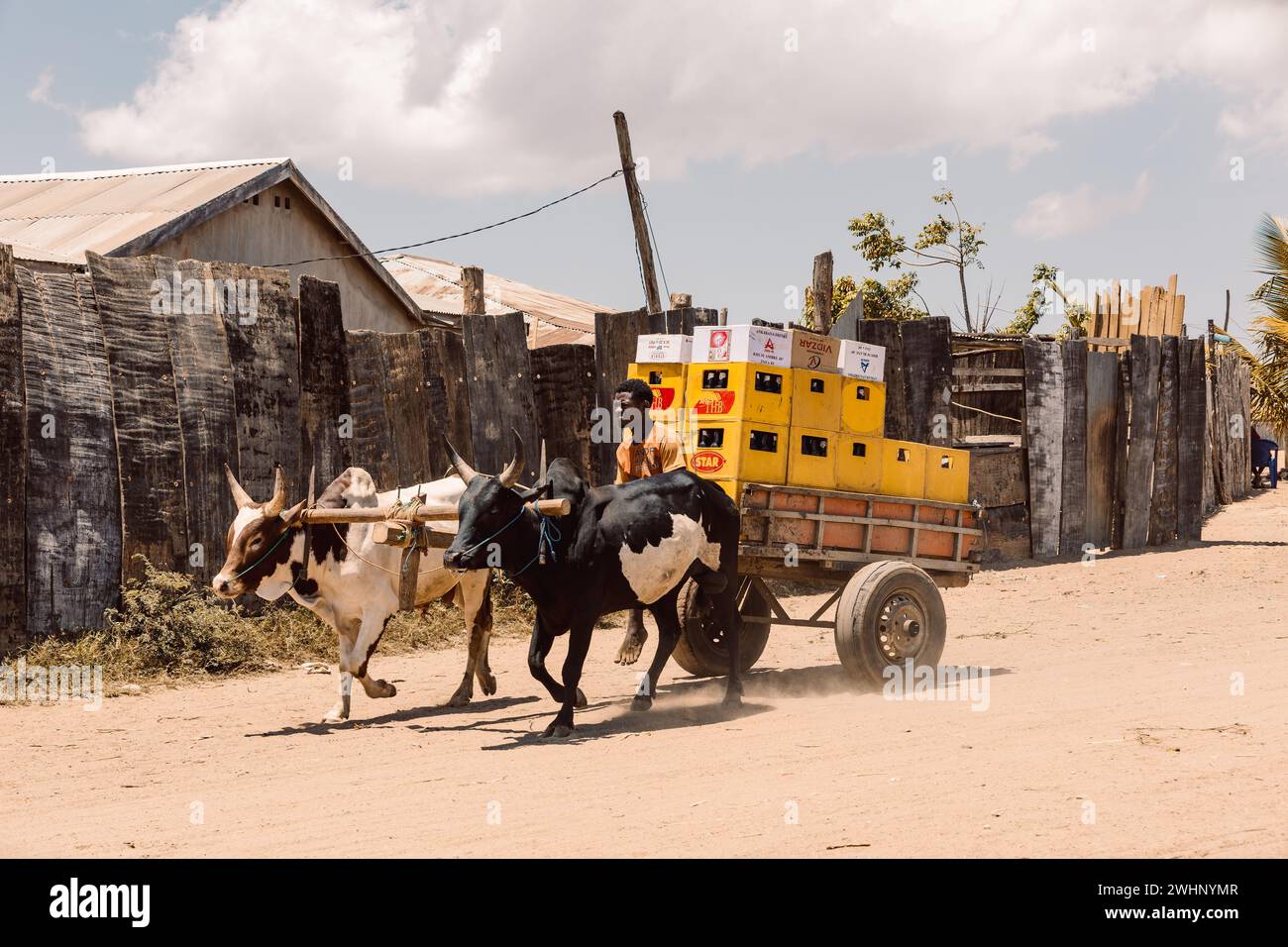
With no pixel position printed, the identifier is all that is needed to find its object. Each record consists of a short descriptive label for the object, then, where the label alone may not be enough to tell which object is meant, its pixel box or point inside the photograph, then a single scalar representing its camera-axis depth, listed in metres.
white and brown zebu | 9.12
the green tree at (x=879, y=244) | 28.95
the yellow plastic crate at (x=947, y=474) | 10.75
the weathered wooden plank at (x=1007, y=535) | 16.92
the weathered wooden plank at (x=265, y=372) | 11.59
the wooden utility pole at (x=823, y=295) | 16.86
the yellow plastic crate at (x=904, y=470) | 10.42
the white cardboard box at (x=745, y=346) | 9.41
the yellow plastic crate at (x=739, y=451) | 9.59
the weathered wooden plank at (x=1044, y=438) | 16.97
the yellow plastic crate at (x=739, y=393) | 9.45
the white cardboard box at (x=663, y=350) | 9.95
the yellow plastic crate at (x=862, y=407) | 10.06
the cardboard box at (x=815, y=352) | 9.65
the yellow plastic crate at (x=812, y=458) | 9.84
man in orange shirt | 9.73
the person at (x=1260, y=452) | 26.88
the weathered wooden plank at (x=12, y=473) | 10.16
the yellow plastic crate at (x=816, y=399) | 9.72
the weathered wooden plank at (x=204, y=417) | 11.22
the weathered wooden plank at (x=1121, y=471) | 17.80
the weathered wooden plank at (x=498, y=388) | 13.21
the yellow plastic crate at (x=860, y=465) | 10.14
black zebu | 8.53
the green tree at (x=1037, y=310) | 31.08
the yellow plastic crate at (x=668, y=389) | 9.97
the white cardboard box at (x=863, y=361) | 9.98
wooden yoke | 8.89
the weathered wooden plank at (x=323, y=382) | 12.06
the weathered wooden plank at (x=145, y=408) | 10.90
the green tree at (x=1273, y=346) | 29.08
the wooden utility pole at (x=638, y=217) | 19.39
